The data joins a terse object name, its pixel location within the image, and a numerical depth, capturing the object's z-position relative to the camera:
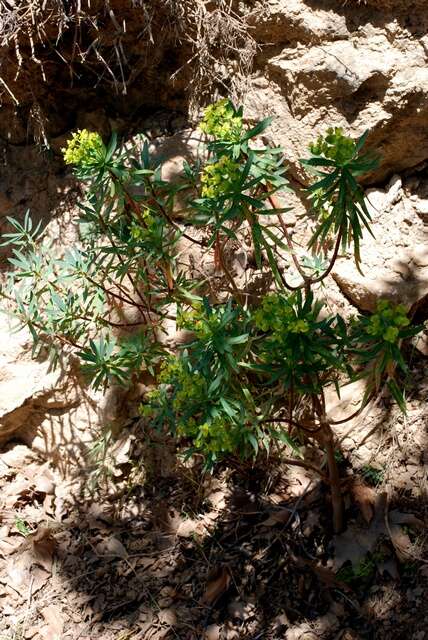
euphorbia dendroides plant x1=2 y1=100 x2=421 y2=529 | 2.52
